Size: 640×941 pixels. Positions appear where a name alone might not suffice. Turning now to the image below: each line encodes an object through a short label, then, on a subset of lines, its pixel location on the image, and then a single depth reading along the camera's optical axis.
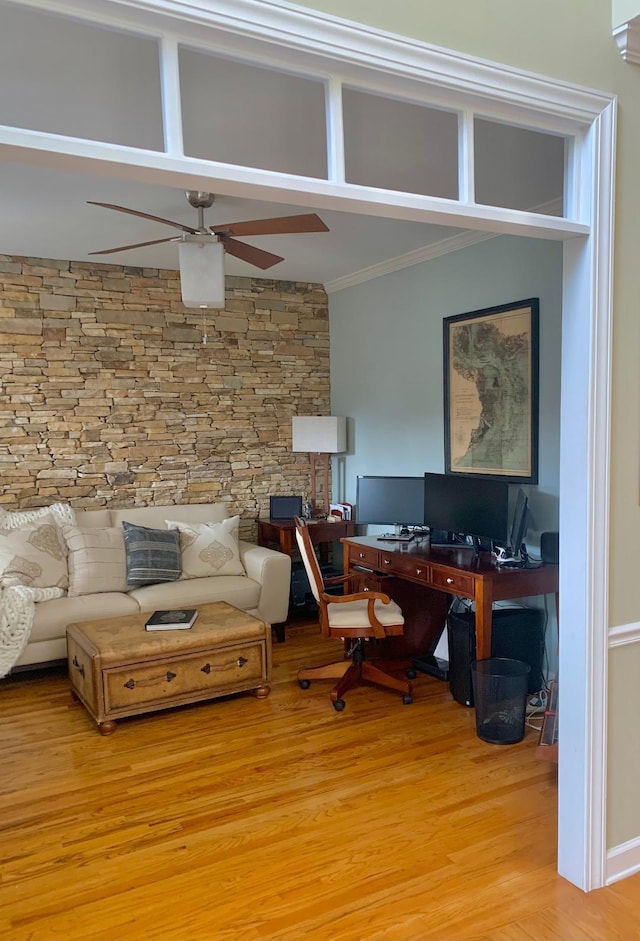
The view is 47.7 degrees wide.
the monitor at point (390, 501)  4.73
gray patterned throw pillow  4.71
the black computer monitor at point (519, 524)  3.73
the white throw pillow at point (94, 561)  4.61
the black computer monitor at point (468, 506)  3.86
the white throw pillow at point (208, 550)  4.93
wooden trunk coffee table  3.61
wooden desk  3.57
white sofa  4.27
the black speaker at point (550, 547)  3.74
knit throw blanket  4.08
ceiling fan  3.18
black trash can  3.40
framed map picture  4.02
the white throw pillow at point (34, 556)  4.39
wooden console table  5.37
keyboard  4.61
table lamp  5.62
